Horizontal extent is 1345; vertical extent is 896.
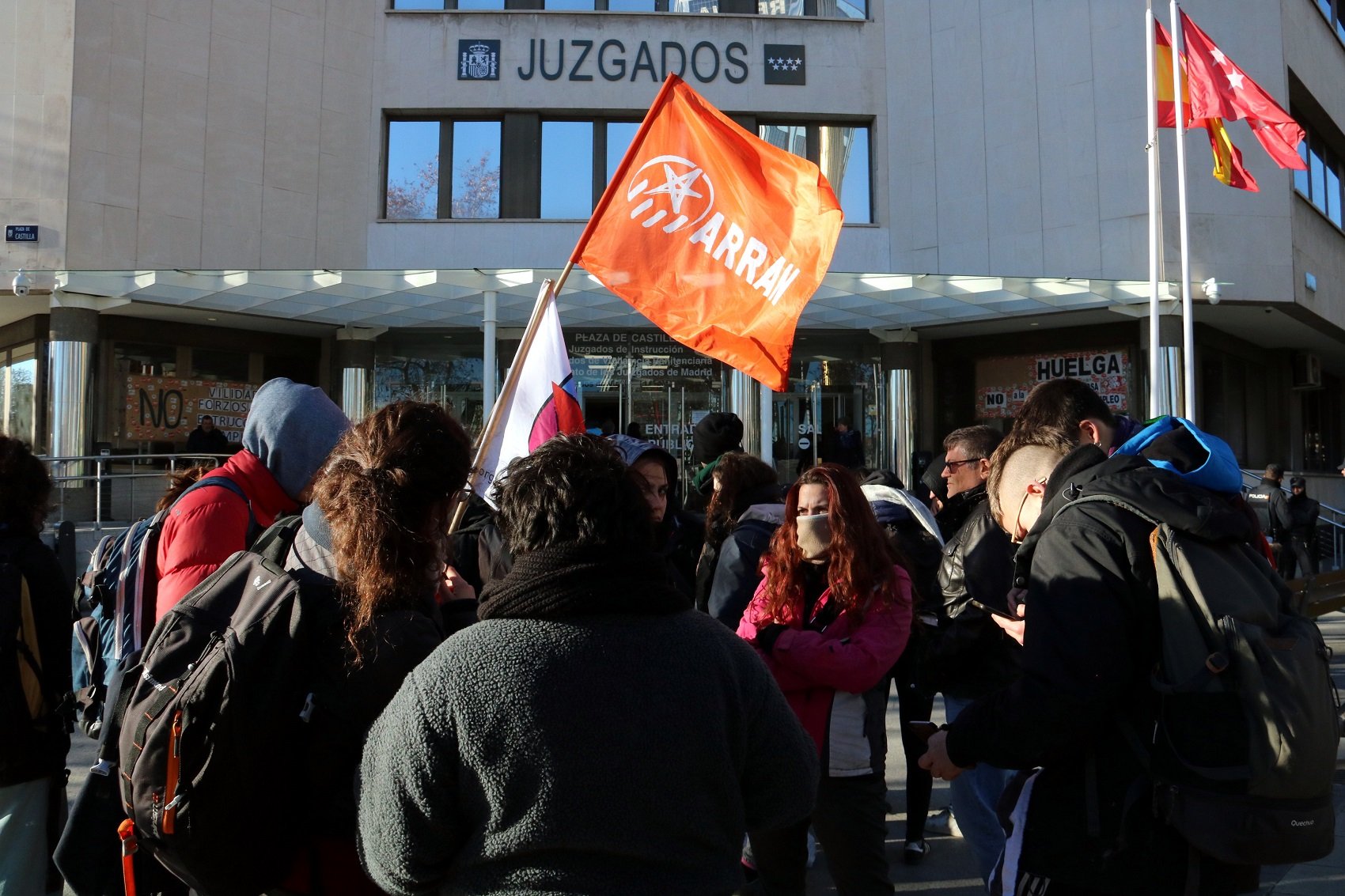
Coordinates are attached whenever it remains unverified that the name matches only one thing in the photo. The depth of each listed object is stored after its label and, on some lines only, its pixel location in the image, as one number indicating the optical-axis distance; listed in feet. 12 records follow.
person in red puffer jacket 9.20
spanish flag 41.39
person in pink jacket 11.48
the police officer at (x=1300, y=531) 47.14
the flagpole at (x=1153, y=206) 41.22
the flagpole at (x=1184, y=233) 40.68
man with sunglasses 12.16
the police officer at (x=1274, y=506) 46.47
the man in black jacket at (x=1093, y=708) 7.28
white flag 15.44
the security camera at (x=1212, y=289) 52.42
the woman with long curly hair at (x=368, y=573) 6.77
